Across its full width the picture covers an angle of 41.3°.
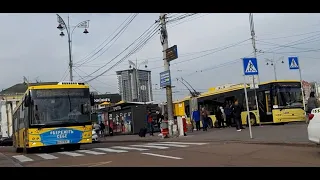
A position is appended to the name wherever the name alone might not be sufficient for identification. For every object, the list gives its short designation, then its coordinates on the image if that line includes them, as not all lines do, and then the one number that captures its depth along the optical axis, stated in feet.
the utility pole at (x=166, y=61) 84.64
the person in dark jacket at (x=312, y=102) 62.23
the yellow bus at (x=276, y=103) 86.58
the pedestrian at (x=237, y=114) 77.05
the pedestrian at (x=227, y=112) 94.89
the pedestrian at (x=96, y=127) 124.55
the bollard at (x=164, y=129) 85.56
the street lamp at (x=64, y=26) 113.70
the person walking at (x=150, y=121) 102.20
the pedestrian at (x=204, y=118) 95.66
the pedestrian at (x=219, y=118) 101.08
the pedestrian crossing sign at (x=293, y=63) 66.80
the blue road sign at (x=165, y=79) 84.33
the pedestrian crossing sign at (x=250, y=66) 61.16
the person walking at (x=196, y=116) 99.22
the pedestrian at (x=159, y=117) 108.35
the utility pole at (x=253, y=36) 124.32
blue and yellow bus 61.36
